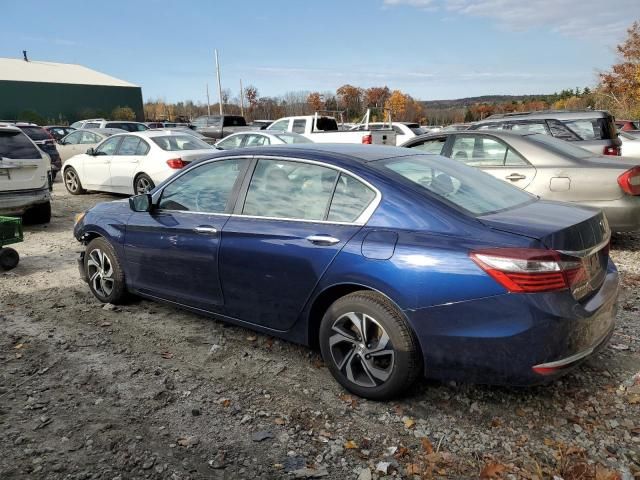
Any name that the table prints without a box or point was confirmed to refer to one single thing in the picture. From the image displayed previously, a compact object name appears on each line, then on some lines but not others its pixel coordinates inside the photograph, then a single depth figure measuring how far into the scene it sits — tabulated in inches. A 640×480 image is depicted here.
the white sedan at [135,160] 414.3
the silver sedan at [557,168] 234.8
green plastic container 239.0
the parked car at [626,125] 820.7
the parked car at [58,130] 1000.9
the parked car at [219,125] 967.0
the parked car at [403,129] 737.6
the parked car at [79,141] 669.3
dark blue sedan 106.7
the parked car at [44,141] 602.5
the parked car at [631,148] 541.0
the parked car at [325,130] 569.3
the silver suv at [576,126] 329.7
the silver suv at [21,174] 304.2
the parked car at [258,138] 508.4
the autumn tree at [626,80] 1392.7
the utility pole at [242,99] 2479.1
